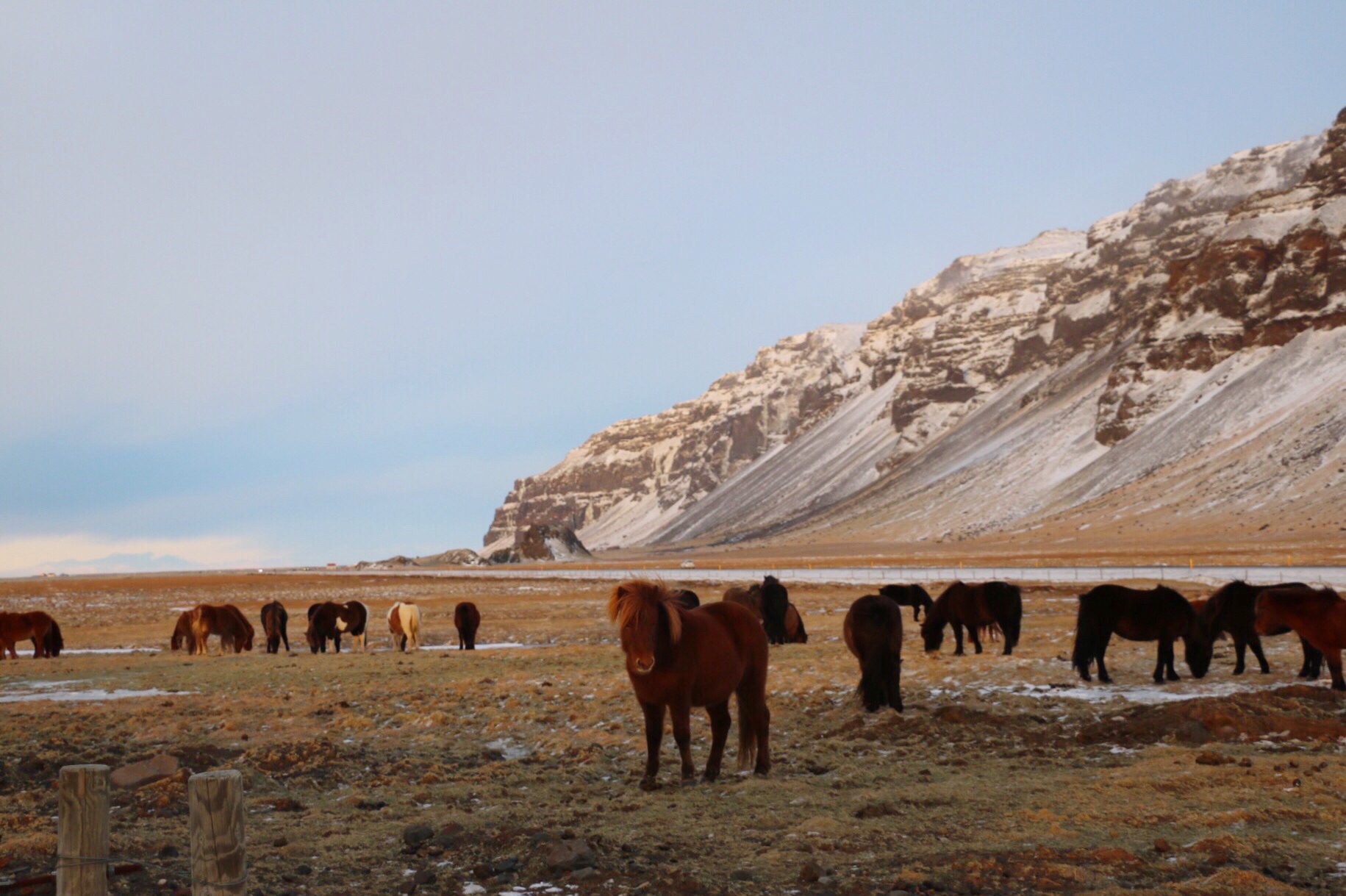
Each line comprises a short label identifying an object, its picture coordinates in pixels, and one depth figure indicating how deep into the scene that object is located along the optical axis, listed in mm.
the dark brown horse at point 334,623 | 31500
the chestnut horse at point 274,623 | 31453
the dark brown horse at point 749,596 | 24609
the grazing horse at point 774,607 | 26297
